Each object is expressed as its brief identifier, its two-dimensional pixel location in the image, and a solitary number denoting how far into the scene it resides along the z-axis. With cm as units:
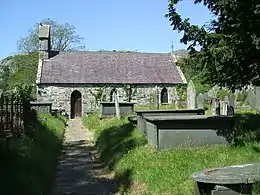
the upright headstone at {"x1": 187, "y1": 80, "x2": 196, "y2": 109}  2012
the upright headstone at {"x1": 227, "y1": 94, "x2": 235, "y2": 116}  2074
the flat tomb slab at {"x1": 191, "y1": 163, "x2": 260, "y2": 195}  562
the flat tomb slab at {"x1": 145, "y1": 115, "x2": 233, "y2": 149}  1088
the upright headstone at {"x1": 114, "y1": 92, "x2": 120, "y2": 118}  2366
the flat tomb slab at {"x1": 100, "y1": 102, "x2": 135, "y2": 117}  2517
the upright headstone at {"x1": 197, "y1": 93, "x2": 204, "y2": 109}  2092
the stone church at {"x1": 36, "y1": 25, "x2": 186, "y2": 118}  4003
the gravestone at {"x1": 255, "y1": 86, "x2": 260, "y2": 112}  1789
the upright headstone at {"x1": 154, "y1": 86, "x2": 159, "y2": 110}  2831
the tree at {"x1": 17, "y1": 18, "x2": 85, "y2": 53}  5956
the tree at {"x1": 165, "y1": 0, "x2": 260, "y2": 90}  860
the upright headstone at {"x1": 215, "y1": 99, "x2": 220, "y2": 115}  1811
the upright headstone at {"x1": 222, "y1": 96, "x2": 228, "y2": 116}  1796
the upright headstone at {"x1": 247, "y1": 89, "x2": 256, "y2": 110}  2019
